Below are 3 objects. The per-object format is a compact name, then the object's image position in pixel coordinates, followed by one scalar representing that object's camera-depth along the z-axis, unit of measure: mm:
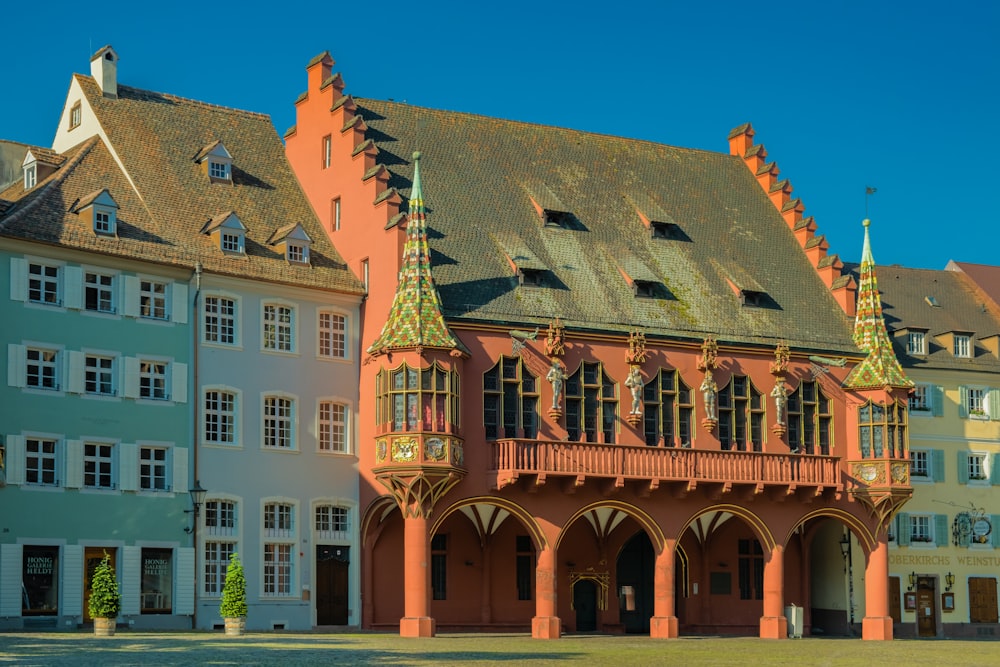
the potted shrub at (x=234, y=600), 45156
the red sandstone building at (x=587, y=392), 52062
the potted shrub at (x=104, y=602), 42875
